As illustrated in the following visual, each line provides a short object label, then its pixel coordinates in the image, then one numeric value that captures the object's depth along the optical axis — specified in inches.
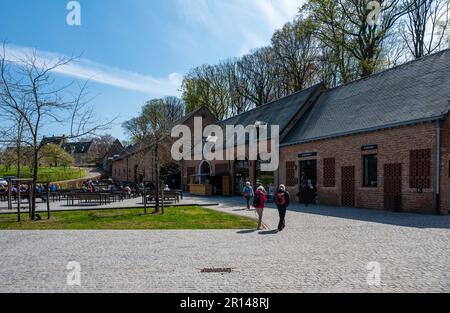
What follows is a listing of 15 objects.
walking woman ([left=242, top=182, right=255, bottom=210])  786.8
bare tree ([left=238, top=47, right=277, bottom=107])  1825.8
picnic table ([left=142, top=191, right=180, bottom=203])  897.5
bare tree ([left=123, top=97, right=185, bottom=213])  696.4
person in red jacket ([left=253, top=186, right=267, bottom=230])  483.8
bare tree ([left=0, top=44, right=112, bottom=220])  557.9
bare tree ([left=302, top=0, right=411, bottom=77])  1251.2
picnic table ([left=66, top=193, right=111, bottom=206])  893.8
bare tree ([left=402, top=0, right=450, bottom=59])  1267.6
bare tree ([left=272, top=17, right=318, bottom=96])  1600.6
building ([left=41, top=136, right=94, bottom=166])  3737.7
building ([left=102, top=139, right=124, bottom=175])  3157.0
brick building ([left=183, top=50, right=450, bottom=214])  620.1
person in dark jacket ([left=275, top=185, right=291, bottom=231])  468.4
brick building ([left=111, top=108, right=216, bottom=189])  1808.9
